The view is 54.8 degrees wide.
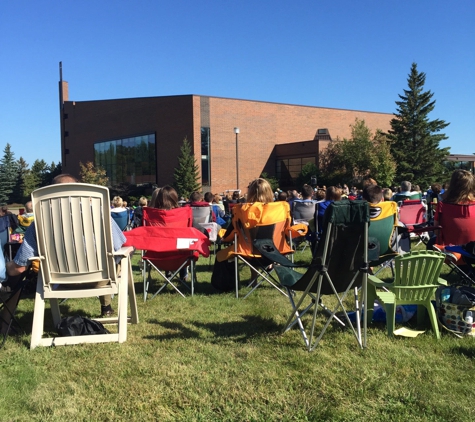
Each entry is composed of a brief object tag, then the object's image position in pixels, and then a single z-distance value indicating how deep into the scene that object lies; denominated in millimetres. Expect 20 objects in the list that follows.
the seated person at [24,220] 7850
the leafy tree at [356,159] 40594
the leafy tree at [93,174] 51022
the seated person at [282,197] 10998
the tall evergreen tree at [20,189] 65750
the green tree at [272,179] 44997
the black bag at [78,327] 4211
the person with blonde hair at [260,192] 6078
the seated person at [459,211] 5605
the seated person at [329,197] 7637
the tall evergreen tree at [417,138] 43969
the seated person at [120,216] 9977
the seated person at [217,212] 10138
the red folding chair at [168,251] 5907
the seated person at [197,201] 9664
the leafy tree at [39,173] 68688
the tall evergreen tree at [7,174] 60750
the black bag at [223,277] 6336
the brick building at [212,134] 44188
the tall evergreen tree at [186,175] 41766
